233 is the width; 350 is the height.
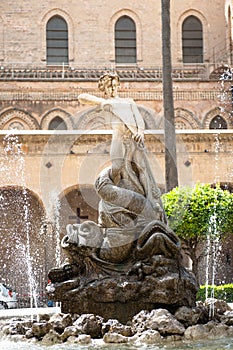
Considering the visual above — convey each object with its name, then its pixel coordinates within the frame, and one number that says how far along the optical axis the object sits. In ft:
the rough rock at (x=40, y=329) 30.89
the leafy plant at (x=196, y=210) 66.74
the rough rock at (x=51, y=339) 30.02
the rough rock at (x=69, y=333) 30.13
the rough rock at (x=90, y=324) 30.85
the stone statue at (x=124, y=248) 32.66
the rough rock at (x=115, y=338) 29.30
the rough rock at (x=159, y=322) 29.96
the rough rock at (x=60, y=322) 31.24
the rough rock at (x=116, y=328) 30.19
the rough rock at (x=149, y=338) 29.14
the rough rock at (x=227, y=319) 32.14
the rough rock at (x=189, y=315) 31.61
